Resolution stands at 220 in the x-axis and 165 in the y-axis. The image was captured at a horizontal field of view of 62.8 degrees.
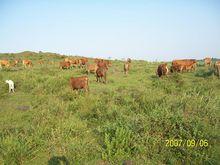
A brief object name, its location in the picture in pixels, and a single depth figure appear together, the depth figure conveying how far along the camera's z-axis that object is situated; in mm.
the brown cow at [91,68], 13975
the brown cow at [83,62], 17746
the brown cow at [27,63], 18011
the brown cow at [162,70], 11941
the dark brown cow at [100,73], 11418
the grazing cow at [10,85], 9879
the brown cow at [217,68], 11478
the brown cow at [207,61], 16974
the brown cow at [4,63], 16792
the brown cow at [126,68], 14336
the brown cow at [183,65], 13543
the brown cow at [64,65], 16408
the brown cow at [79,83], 9094
